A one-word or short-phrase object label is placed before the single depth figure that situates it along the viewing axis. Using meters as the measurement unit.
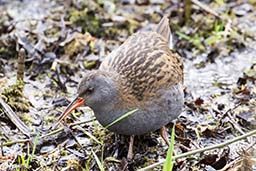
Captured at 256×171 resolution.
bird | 9.34
